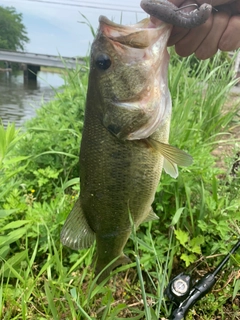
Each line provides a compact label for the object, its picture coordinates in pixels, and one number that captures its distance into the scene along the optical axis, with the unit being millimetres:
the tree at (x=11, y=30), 64419
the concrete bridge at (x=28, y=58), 33188
